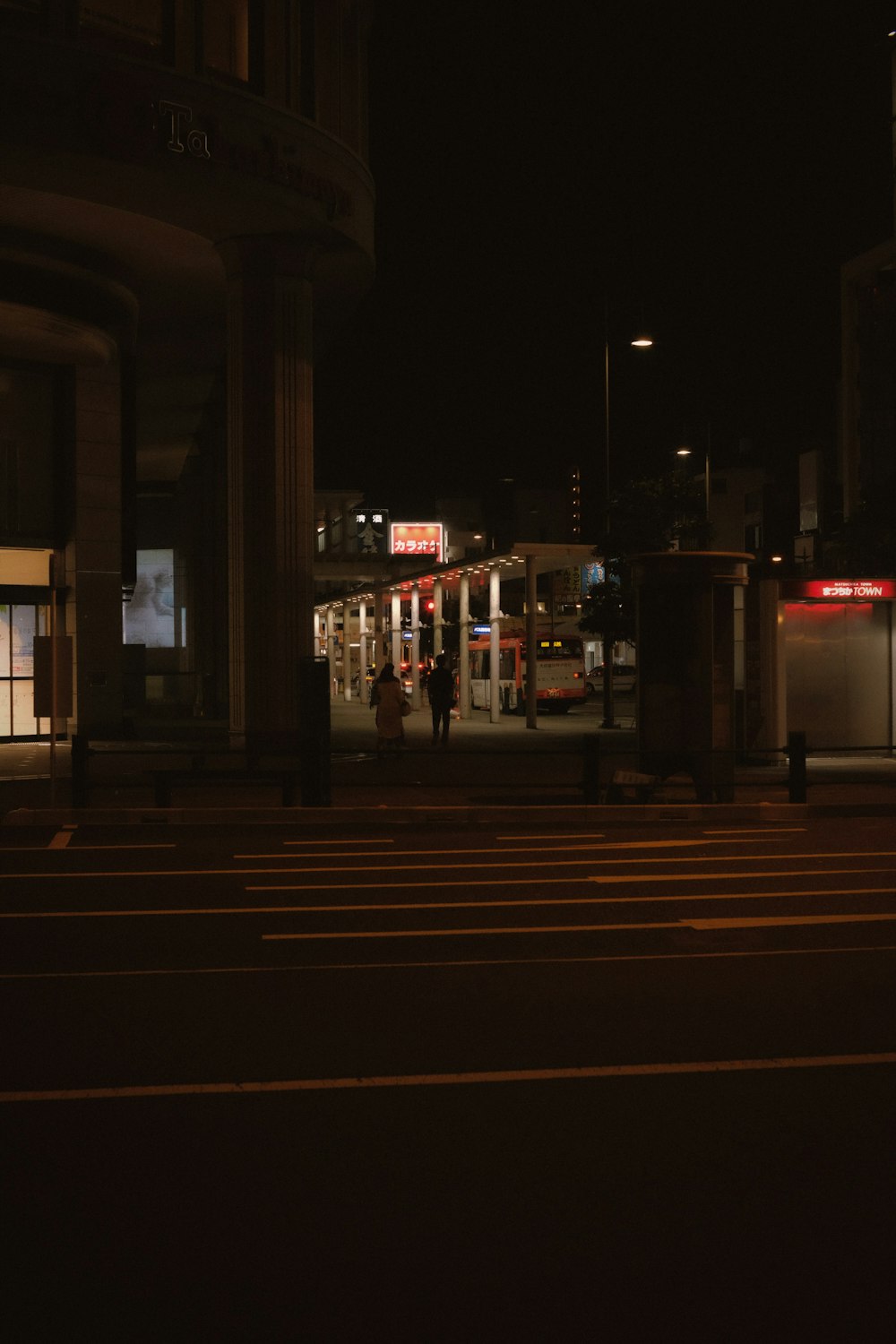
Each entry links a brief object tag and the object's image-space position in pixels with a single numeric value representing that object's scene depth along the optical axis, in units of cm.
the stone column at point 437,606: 4721
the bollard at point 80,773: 1848
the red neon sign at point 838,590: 2569
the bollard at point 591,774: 1934
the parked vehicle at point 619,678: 7695
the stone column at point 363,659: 6031
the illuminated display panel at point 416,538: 8238
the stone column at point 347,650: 6434
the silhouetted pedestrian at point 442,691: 2964
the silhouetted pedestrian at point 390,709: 2681
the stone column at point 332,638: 6468
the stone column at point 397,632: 5222
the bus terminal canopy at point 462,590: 3762
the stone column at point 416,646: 4956
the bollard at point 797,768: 1923
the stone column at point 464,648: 4309
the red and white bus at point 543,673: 4866
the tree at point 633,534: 3603
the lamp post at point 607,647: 3622
